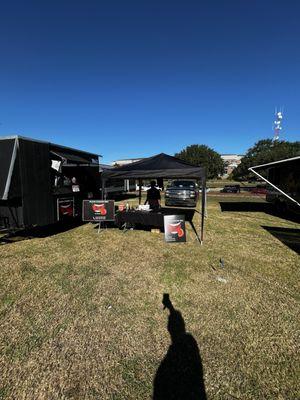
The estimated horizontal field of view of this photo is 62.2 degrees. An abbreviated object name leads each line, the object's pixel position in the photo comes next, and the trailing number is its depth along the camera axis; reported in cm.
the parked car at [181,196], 1677
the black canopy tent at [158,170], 763
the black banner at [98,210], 832
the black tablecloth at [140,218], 850
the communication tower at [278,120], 9993
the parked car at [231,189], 3366
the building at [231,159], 16188
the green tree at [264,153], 6469
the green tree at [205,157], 7950
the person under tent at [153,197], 987
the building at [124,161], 18078
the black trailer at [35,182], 552
